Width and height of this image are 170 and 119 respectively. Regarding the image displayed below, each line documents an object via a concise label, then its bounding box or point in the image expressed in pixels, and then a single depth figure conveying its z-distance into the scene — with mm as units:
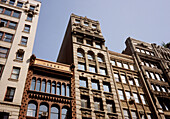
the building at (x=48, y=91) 22859
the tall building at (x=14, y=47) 22484
